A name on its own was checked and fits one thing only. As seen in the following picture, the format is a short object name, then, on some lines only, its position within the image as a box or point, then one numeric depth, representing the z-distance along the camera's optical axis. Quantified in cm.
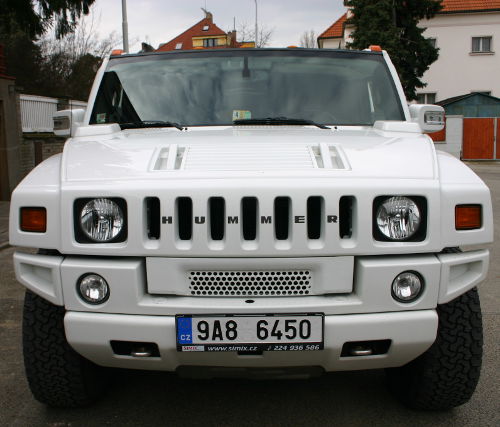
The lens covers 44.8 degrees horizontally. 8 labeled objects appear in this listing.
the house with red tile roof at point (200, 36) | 5912
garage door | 2736
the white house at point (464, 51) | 3650
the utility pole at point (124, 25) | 1947
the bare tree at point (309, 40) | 5528
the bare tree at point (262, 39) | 3722
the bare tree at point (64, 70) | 2303
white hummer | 240
